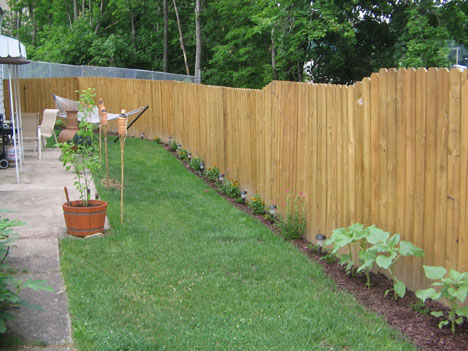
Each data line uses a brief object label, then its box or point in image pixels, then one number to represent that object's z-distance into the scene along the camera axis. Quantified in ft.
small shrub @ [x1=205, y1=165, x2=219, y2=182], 31.17
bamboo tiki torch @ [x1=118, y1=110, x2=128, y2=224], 21.03
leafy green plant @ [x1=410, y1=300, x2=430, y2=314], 13.03
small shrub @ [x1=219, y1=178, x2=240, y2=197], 27.58
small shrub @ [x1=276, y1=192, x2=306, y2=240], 19.88
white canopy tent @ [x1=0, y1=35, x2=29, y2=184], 27.71
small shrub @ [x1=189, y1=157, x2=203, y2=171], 34.53
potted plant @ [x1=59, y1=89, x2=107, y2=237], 19.11
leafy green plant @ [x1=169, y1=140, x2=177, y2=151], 43.26
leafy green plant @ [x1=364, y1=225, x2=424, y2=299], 13.19
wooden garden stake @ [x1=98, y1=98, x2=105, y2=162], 24.41
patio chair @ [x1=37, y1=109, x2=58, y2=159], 38.78
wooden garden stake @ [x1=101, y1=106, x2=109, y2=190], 23.40
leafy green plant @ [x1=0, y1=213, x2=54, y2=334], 10.90
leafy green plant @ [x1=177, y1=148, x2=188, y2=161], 39.14
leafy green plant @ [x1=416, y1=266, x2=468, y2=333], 11.44
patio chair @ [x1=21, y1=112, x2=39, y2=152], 36.60
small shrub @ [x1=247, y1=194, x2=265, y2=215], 24.17
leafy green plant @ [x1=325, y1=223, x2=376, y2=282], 14.43
